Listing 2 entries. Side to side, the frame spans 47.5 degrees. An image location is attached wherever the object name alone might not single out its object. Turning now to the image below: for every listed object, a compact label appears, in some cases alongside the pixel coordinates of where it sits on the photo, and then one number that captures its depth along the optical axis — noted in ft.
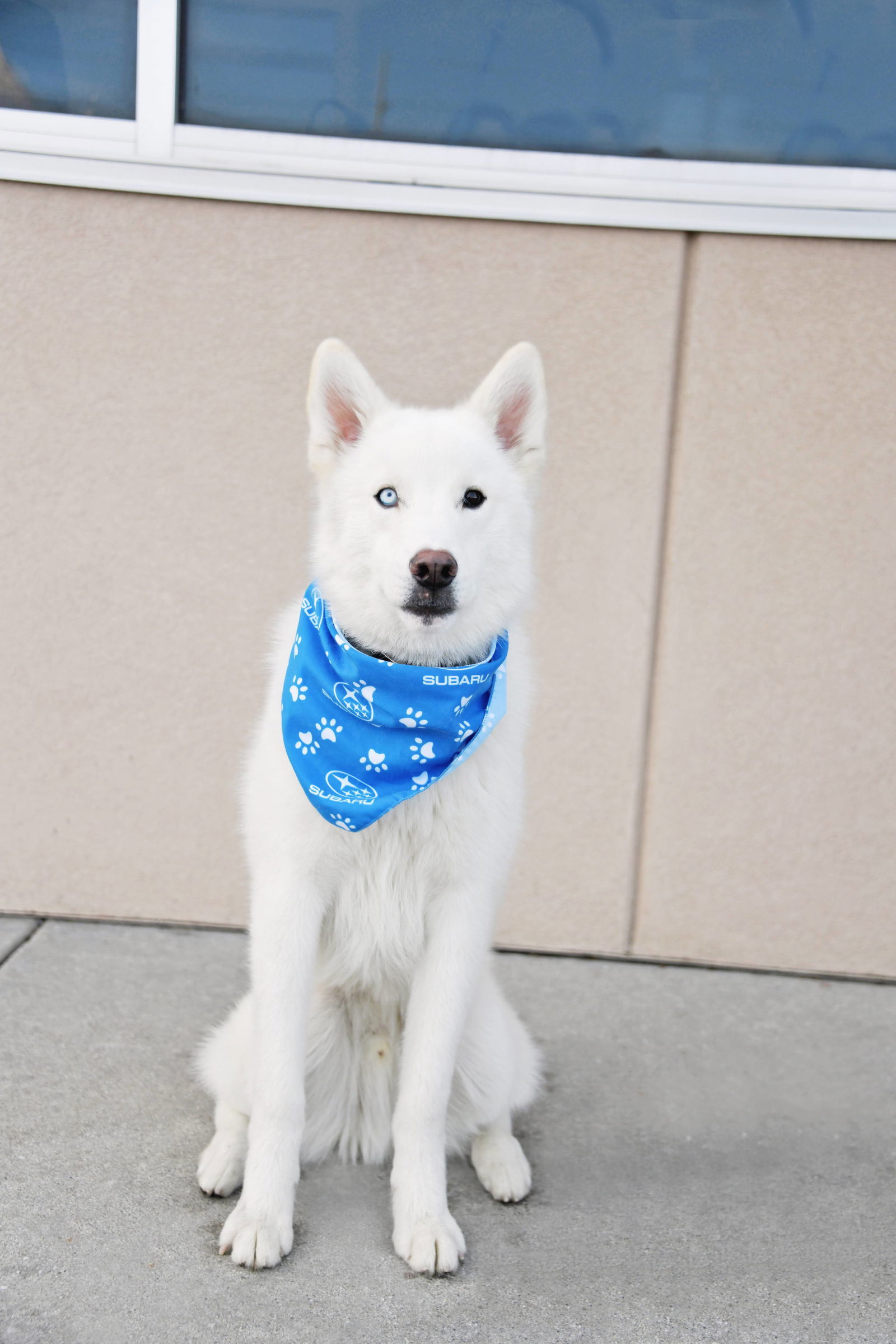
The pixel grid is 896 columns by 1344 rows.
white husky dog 6.42
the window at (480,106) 10.17
